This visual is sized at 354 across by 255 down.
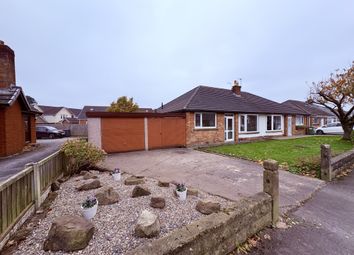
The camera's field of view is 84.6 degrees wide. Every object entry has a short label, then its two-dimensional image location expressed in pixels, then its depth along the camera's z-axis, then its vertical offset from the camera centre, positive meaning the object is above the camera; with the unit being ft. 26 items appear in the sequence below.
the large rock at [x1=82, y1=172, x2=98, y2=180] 20.49 -5.44
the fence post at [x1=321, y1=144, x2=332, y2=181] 23.03 -4.84
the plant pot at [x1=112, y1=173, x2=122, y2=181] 20.04 -5.33
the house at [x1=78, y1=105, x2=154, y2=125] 147.84 +13.59
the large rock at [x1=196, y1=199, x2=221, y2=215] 12.78 -5.50
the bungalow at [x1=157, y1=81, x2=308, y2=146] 49.98 +2.60
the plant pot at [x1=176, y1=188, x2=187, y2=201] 14.79 -5.37
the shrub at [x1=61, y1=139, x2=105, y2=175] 22.81 -3.42
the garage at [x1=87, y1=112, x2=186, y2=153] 39.47 -1.19
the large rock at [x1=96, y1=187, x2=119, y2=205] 13.66 -5.12
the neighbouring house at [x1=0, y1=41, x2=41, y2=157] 37.47 +3.27
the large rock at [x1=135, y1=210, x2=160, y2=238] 9.74 -5.17
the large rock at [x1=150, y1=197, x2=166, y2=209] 13.30 -5.35
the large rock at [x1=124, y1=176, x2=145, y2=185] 18.48 -5.38
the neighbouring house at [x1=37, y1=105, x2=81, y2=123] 183.62 +12.39
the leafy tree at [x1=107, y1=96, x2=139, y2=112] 93.04 +9.77
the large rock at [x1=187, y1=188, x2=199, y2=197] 16.06 -5.61
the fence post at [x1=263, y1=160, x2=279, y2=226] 12.94 -4.01
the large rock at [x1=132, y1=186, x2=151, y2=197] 15.23 -5.25
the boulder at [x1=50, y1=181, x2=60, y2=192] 17.52 -5.52
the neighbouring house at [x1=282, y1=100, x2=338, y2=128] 94.25 +4.13
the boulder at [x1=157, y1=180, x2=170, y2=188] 18.04 -5.52
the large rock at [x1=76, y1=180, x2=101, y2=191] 16.92 -5.28
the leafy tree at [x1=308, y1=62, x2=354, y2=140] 49.96 +7.90
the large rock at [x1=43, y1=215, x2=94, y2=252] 8.66 -5.02
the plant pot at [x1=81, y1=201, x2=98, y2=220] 11.43 -5.13
